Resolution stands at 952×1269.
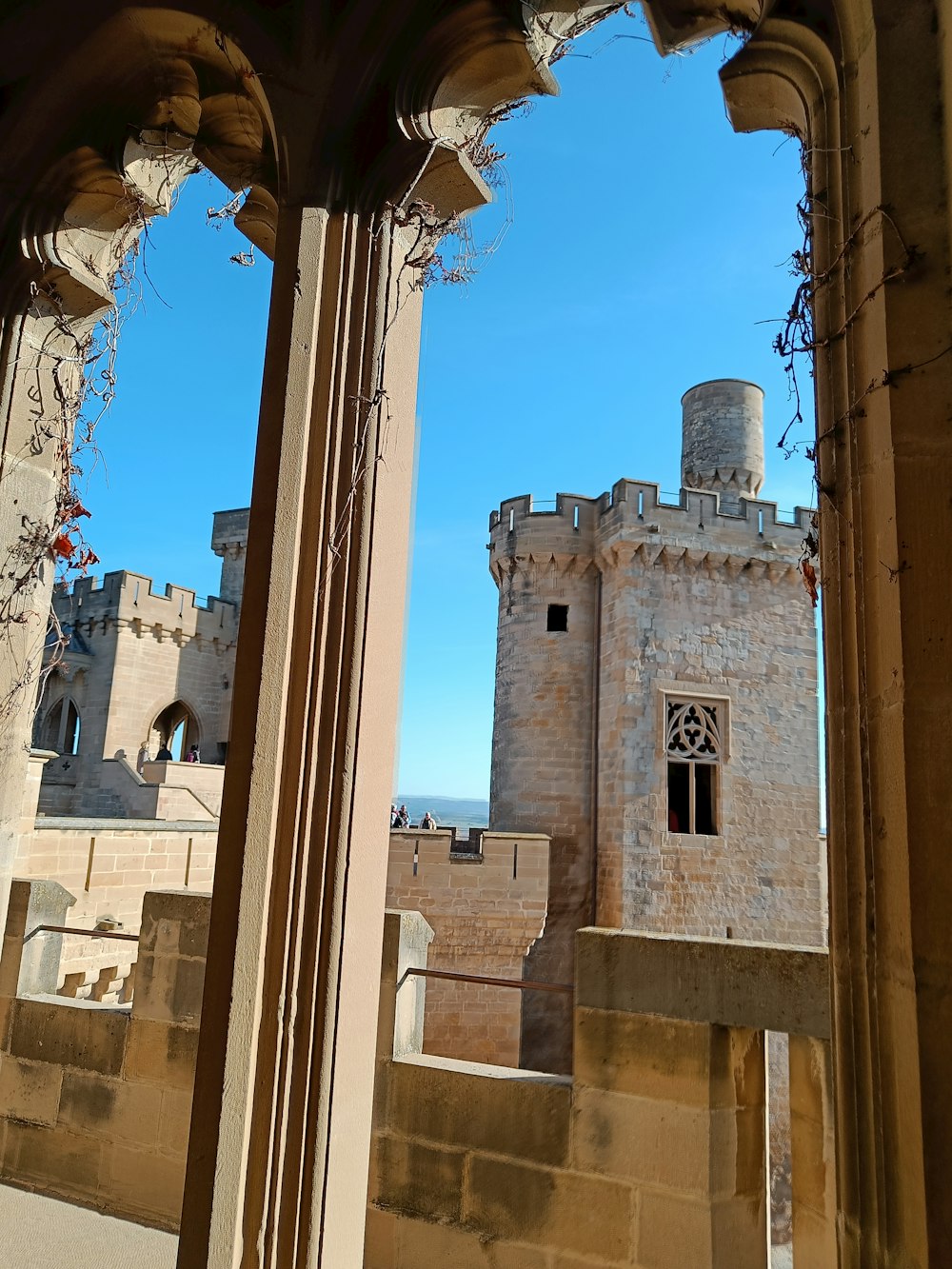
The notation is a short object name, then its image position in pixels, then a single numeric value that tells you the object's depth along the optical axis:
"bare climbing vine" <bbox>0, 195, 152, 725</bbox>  2.18
